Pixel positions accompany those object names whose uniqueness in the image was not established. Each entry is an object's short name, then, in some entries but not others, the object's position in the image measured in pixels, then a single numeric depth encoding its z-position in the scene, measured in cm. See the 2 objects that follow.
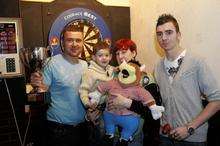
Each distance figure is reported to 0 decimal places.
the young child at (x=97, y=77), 210
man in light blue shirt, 213
